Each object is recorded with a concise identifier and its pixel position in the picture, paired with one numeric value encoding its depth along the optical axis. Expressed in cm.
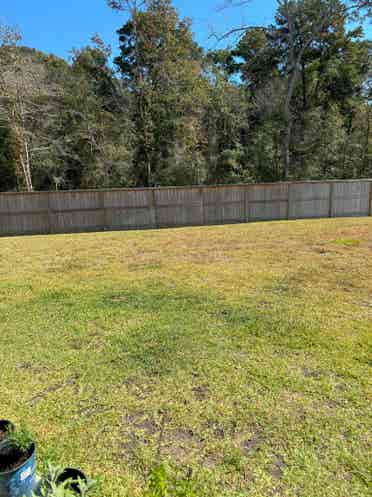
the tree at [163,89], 1485
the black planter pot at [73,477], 123
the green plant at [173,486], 115
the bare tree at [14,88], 1166
